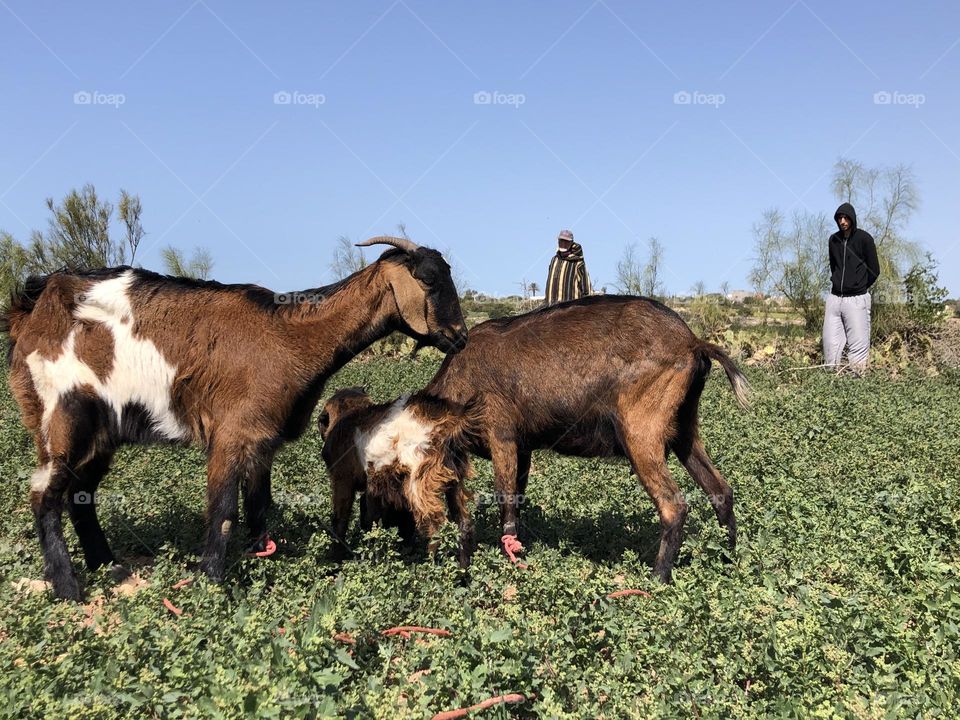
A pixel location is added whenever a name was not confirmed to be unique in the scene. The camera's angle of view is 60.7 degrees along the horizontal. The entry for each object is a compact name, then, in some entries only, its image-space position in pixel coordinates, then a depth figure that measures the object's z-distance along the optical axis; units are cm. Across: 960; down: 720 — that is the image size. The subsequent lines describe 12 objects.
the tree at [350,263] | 2292
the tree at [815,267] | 1891
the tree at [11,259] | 1789
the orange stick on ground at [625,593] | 465
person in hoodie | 1391
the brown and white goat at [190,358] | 520
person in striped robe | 959
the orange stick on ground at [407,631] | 419
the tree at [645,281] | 2209
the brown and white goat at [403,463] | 555
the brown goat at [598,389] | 546
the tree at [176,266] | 1977
